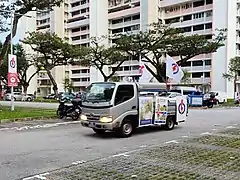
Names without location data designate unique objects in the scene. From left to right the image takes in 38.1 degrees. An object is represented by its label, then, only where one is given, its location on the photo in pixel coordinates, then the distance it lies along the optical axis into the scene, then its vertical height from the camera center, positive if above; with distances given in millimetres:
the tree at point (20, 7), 22375 +5185
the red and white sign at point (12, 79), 20531 +441
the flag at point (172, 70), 19750 +918
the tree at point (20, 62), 53750 +3801
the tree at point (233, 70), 47000 +2232
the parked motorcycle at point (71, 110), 17266 -1183
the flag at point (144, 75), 20781 +691
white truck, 10992 -685
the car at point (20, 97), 50156 -1547
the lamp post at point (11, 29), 21250 +3648
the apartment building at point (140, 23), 54844 +12173
